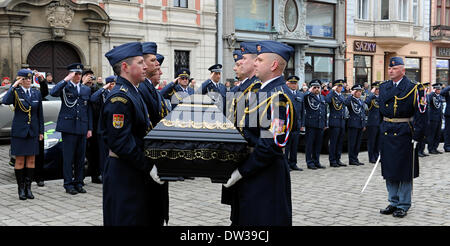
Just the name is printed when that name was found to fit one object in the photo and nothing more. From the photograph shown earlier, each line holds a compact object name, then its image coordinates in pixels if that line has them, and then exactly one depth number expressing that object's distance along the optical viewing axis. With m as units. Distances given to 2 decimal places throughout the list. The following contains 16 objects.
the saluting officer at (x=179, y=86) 9.93
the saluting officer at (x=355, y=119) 13.22
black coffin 3.79
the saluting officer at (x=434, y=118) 15.46
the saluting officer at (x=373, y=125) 13.51
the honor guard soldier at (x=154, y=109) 4.46
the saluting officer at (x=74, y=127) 8.73
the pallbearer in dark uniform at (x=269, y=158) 3.94
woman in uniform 8.23
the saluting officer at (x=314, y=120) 12.39
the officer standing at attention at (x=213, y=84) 10.14
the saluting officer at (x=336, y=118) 12.91
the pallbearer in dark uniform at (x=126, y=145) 4.03
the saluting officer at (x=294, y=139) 11.82
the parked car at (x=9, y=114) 14.54
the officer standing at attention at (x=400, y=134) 7.19
